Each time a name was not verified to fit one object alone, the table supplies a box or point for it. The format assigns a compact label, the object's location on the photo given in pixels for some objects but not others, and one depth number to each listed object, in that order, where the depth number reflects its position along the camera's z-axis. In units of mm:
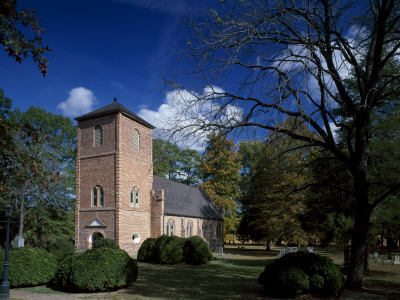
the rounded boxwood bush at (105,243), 24422
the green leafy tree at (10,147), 7173
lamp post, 10453
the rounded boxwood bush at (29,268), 12461
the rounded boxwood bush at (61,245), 23391
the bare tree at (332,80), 9625
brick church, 28250
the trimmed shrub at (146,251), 24094
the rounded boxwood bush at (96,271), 11578
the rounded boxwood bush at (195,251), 23203
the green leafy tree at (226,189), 43688
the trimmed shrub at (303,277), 10664
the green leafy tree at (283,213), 30281
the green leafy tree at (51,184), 33828
